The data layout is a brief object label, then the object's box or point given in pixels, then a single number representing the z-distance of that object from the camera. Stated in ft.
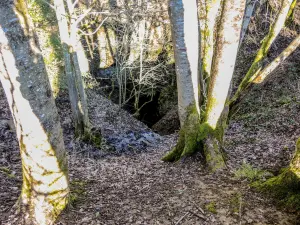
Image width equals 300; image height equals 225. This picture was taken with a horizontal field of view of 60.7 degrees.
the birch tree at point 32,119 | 8.60
